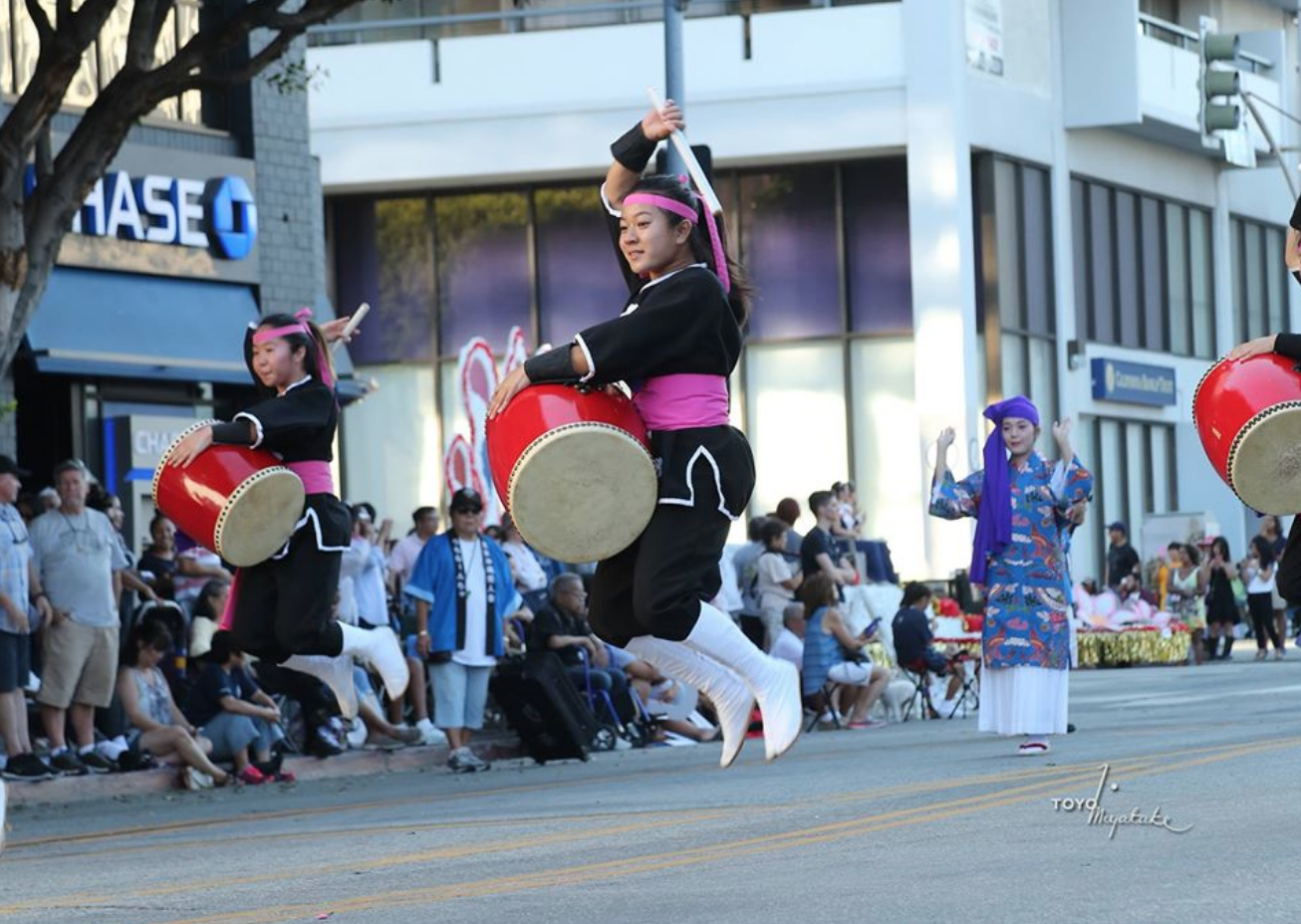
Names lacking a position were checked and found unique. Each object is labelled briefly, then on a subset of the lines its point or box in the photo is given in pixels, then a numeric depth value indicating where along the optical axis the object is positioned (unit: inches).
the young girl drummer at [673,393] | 326.3
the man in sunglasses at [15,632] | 609.6
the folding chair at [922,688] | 858.1
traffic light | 982.4
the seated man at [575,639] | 719.1
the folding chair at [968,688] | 874.8
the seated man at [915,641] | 848.9
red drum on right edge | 356.8
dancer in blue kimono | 600.4
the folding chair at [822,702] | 815.7
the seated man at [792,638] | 807.7
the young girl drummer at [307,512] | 403.5
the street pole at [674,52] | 864.9
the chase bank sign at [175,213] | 897.5
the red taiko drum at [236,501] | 398.6
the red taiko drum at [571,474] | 324.5
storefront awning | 869.8
